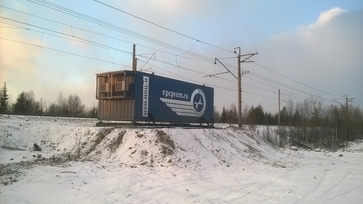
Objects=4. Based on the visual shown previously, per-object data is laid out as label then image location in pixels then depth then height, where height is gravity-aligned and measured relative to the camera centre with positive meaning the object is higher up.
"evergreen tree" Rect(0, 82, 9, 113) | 30.03 +1.75
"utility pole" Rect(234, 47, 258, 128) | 29.61 +2.54
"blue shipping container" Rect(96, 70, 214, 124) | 18.81 +1.61
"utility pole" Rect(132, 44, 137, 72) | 26.56 +5.42
